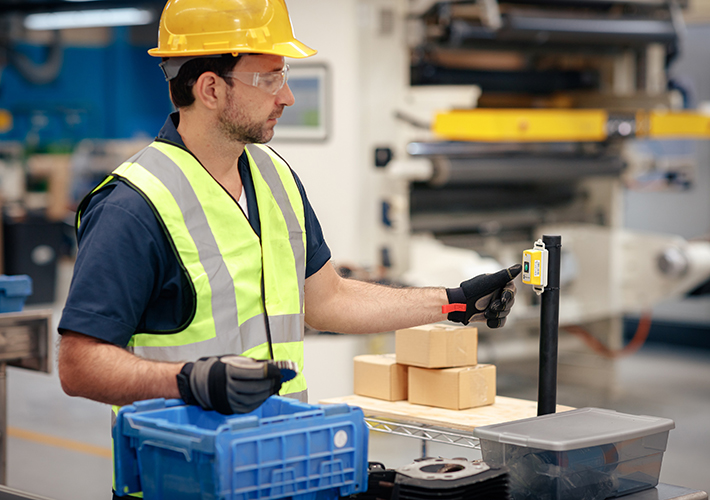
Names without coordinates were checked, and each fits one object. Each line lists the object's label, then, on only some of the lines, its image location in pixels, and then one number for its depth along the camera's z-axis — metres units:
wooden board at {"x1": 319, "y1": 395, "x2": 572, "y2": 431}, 2.29
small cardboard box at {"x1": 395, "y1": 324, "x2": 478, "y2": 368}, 2.47
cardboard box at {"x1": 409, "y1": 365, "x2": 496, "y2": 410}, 2.41
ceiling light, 11.55
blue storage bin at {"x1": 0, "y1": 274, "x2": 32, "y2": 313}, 3.36
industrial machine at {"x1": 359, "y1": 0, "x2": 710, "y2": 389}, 4.62
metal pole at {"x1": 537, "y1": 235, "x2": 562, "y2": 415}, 1.99
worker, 1.66
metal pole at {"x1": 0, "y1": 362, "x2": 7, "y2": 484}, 3.36
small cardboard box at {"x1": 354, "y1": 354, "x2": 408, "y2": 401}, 2.53
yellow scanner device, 1.98
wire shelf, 2.23
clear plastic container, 1.66
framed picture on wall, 4.56
